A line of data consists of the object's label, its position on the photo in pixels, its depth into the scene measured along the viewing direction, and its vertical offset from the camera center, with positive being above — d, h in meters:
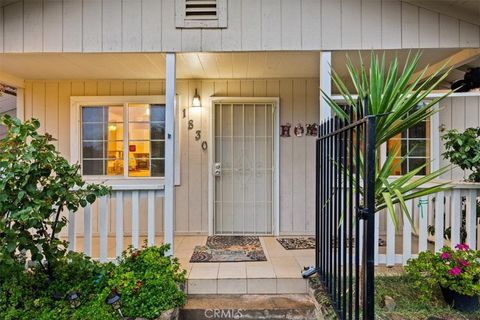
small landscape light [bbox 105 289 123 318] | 2.53 -1.07
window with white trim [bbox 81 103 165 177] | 4.82 +0.31
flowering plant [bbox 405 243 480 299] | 2.52 -0.86
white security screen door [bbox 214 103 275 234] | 4.85 -0.11
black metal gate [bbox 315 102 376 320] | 1.75 -0.32
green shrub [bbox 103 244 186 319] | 2.53 -0.98
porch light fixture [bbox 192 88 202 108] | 4.72 +0.84
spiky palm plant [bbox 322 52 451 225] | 2.17 +0.31
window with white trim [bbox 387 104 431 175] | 4.78 +0.23
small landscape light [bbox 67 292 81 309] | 2.62 -1.10
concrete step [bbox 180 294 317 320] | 2.79 -1.26
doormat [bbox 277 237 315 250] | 4.14 -1.08
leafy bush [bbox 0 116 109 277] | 2.56 -0.26
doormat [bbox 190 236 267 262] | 3.66 -1.08
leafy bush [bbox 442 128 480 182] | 3.16 +0.09
